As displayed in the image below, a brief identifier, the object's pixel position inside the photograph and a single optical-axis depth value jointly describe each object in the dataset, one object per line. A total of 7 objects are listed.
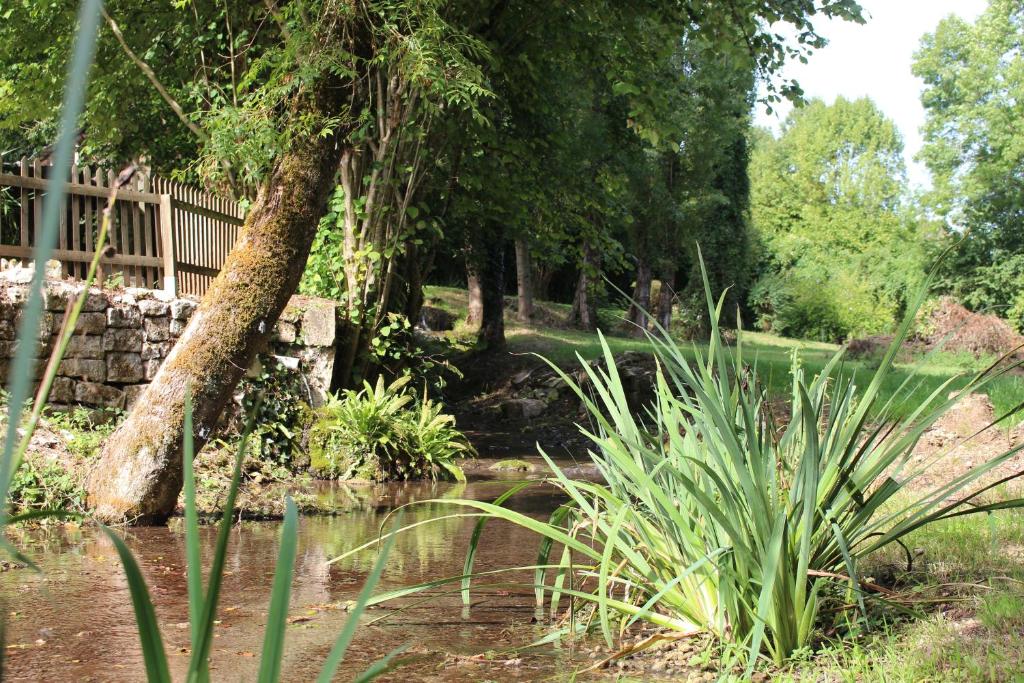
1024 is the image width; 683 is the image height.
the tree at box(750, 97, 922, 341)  30.72
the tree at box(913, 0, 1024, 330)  30.00
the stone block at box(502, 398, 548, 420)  13.94
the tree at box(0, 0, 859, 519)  6.05
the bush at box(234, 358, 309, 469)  8.26
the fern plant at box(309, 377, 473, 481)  8.53
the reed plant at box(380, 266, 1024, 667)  2.84
